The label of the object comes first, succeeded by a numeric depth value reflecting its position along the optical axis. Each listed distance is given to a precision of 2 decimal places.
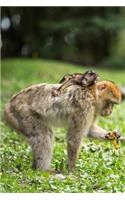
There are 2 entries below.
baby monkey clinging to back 16.25
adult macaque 16.34
